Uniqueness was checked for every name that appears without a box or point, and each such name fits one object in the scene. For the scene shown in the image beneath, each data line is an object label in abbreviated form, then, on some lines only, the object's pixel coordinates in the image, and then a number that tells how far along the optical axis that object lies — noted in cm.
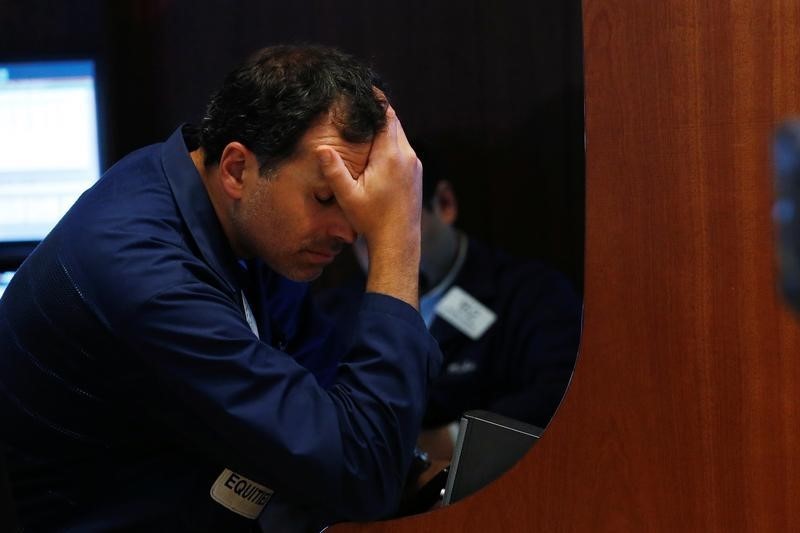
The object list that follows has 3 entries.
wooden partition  359
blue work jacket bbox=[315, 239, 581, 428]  496
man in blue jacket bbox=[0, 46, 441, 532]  369
